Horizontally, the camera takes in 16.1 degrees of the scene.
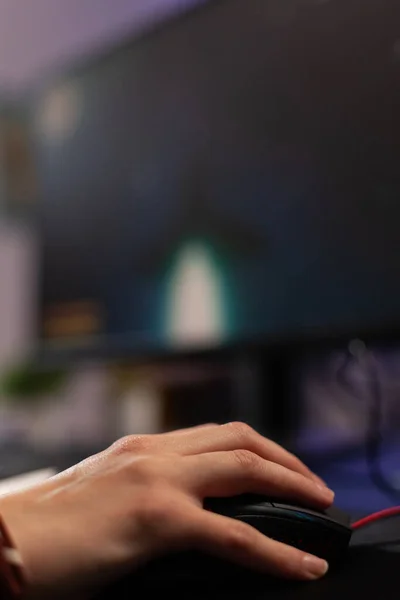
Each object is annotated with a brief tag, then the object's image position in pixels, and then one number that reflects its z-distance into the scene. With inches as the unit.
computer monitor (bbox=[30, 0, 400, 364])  34.8
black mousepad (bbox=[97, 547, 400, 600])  23.6
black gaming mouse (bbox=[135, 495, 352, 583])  24.1
